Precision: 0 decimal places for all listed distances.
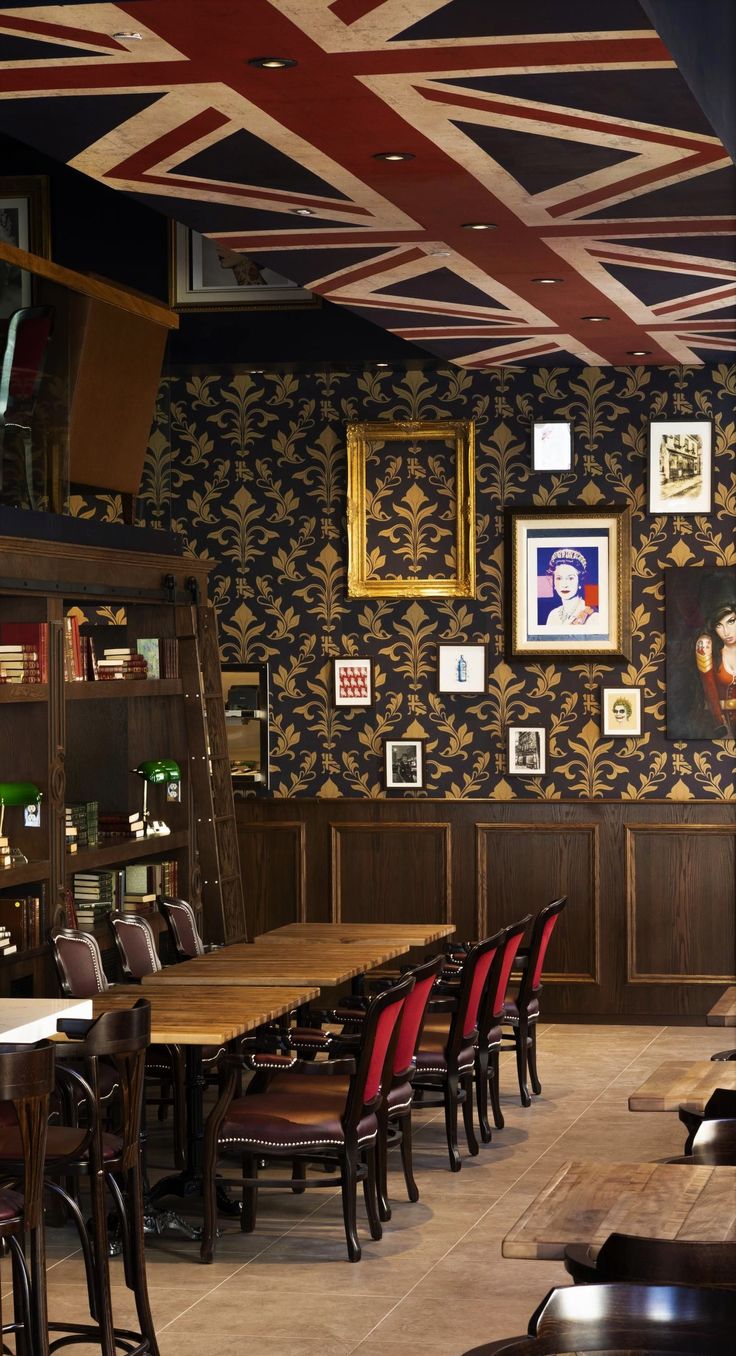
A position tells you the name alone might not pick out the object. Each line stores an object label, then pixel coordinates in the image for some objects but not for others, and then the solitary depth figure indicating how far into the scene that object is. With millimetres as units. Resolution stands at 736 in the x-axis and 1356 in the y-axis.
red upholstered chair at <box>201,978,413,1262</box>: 6168
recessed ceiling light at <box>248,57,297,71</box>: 4820
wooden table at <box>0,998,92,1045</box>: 4820
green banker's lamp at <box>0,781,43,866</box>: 7785
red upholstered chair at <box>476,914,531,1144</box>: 7902
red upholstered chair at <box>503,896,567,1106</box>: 8594
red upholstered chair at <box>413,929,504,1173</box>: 7449
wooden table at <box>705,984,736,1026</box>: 6684
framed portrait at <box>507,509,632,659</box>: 10859
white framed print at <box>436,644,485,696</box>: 11016
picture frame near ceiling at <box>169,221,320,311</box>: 10539
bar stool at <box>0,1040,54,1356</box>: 4277
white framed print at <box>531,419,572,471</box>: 10914
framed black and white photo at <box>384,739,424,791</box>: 11094
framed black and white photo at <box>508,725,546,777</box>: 10922
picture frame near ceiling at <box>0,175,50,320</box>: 11047
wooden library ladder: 9750
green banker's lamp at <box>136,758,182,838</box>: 9398
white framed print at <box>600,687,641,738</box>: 10820
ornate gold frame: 11008
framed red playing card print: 11164
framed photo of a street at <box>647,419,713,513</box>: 10773
